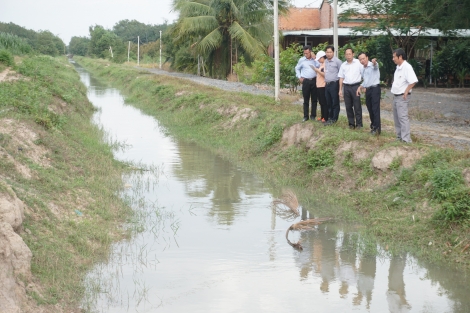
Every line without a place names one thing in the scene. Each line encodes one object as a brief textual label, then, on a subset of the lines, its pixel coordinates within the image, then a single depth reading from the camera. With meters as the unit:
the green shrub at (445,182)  7.99
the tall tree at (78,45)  134.75
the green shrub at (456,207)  7.53
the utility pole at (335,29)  16.80
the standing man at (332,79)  11.66
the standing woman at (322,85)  11.99
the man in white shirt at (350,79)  10.78
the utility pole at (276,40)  17.08
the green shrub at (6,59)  27.18
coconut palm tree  32.38
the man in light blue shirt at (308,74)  12.14
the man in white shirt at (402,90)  9.66
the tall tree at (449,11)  15.59
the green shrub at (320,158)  10.94
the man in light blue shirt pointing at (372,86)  10.59
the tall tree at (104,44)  77.50
